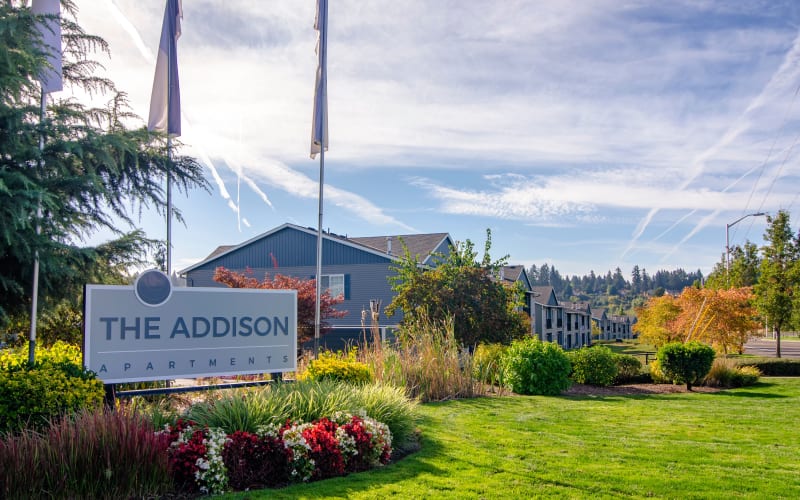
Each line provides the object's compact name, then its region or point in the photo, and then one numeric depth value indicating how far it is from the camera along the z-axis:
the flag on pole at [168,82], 11.52
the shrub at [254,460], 5.92
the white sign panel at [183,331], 8.09
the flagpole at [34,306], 8.09
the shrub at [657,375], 17.61
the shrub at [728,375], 17.59
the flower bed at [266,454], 5.70
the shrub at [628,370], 17.67
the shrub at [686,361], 16.40
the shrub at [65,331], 13.51
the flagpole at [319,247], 11.88
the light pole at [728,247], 30.65
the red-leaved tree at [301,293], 19.84
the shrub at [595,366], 16.22
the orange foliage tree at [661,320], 28.53
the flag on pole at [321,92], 12.59
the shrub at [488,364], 14.41
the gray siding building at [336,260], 28.28
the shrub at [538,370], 14.00
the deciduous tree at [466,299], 17.78
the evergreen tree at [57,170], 7.51
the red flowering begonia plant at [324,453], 6.23
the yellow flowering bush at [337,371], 9.87
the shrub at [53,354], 9.20
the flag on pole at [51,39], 8.96
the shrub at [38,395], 6.29
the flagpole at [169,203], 10.85
